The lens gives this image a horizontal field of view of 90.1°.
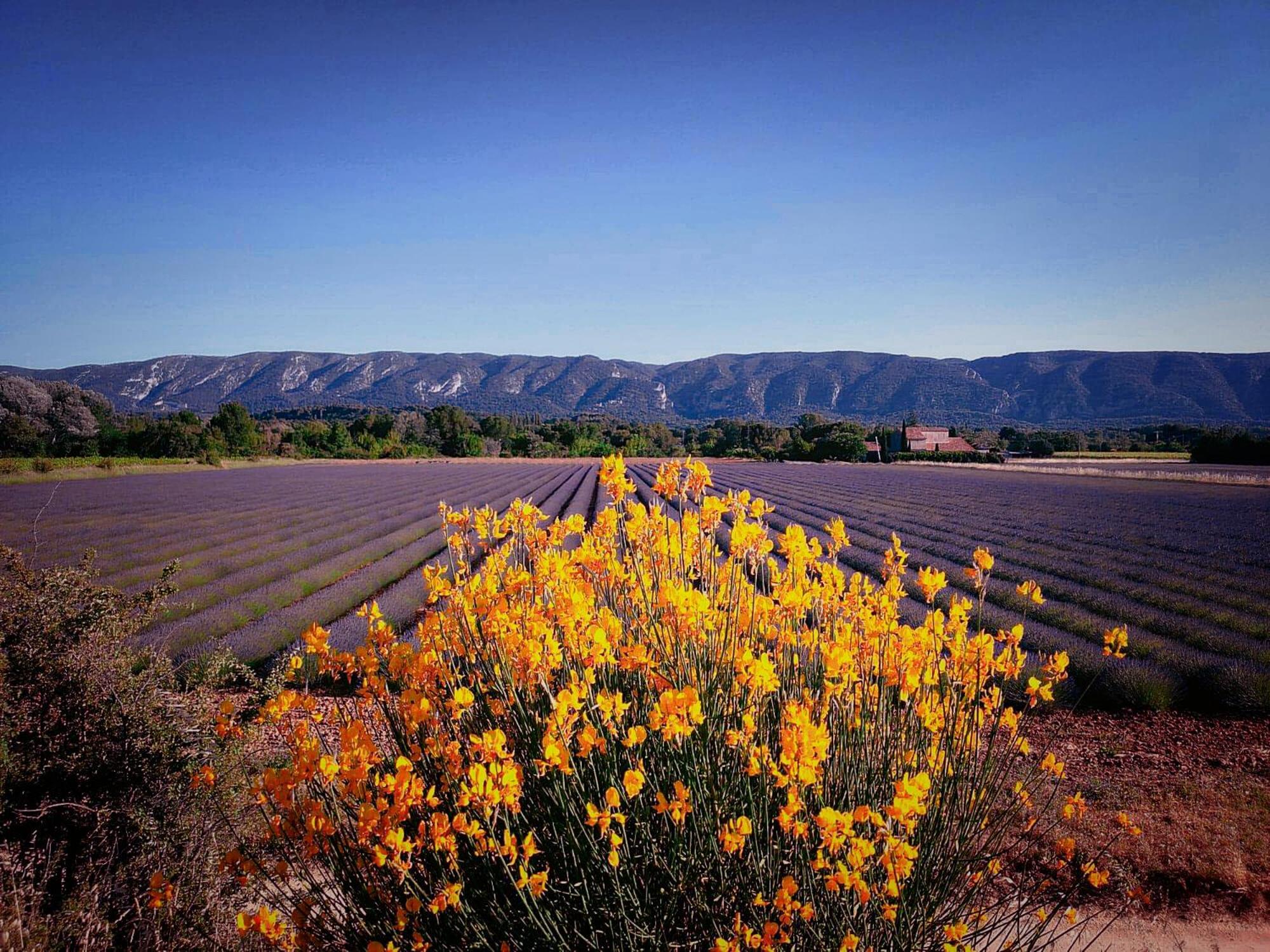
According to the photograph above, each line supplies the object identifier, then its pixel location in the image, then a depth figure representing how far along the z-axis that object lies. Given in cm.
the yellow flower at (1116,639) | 190
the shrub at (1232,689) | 505
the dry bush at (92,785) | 216
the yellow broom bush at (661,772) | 140
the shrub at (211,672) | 312
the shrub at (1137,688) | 522
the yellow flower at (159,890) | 157
